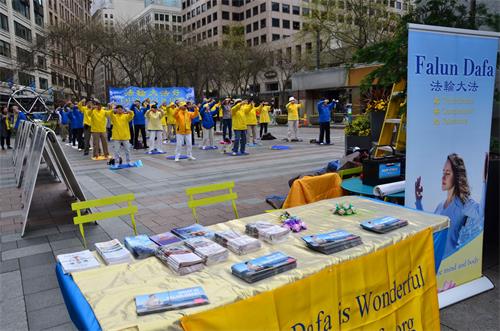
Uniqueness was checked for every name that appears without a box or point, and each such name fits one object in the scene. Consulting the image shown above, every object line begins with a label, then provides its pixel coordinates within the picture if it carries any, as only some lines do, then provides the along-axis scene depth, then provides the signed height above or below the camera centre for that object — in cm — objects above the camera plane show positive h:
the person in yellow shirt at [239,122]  1350 -23
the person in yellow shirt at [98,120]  1284 -9
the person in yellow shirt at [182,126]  1264 -32
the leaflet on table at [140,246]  238 -80
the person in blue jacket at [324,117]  1560 -11
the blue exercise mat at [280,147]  1547 -128
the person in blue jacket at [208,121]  1527 -21
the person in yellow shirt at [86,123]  1442 -23
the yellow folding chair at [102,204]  347 -80
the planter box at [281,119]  3572 -39
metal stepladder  482 -15
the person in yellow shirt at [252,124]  1652 -37
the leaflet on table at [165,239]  254 -80
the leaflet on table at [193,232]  263 -79
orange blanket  477 -92
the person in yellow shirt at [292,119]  1728 -20
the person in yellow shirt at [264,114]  1887 +5
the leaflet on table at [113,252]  230 -81
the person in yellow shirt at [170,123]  1745 -33
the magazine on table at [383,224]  264 -76
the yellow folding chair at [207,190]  380 -81
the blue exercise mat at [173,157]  1339 -140
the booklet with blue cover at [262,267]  201 -80
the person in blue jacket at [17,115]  1725 +13
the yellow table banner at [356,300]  187 -101
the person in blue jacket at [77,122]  1566 -19
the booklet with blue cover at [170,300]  175 -84
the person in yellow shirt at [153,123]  1470 -25
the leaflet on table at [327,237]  240 -77
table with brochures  173 -85
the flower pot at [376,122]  724 -16
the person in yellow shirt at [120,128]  1115 -32
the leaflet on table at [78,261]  220 -83
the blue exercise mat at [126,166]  1146 -145
